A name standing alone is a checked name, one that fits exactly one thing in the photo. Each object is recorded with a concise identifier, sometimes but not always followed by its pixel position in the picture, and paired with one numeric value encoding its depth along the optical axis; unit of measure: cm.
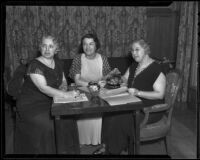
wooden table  172
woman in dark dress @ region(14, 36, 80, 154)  203
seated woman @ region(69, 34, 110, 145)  267
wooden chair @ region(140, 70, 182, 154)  212
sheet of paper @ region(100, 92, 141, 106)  185
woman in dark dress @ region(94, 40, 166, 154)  210
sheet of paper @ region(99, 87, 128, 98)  207
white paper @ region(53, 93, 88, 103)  188
